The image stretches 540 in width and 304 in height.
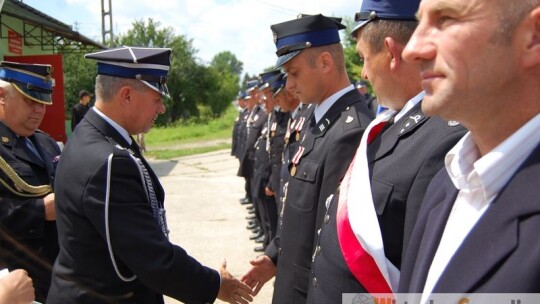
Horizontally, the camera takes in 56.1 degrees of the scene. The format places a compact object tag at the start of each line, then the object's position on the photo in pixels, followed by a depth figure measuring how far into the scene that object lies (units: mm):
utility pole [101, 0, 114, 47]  18484
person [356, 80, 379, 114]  11538
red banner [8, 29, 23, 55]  11473
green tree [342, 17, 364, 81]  27122
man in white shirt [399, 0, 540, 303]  1034
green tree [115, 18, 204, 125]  41750
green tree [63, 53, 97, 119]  29188
